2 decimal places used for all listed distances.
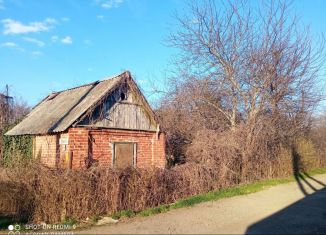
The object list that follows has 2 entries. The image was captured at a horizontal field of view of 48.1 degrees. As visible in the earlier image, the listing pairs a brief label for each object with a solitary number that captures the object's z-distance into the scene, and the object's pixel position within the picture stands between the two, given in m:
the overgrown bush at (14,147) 18.00
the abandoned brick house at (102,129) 15.36
